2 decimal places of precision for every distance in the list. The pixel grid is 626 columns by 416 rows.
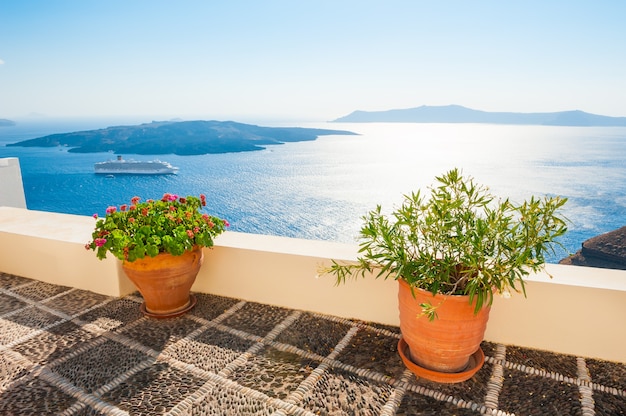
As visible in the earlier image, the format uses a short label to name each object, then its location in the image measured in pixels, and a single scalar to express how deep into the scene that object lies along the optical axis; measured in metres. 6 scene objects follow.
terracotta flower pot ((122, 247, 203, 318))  2.52
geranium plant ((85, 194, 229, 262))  2.41
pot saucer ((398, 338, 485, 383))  1.96
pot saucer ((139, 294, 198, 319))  2.65
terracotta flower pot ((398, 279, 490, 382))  1.83
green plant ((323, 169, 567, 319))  1.71
